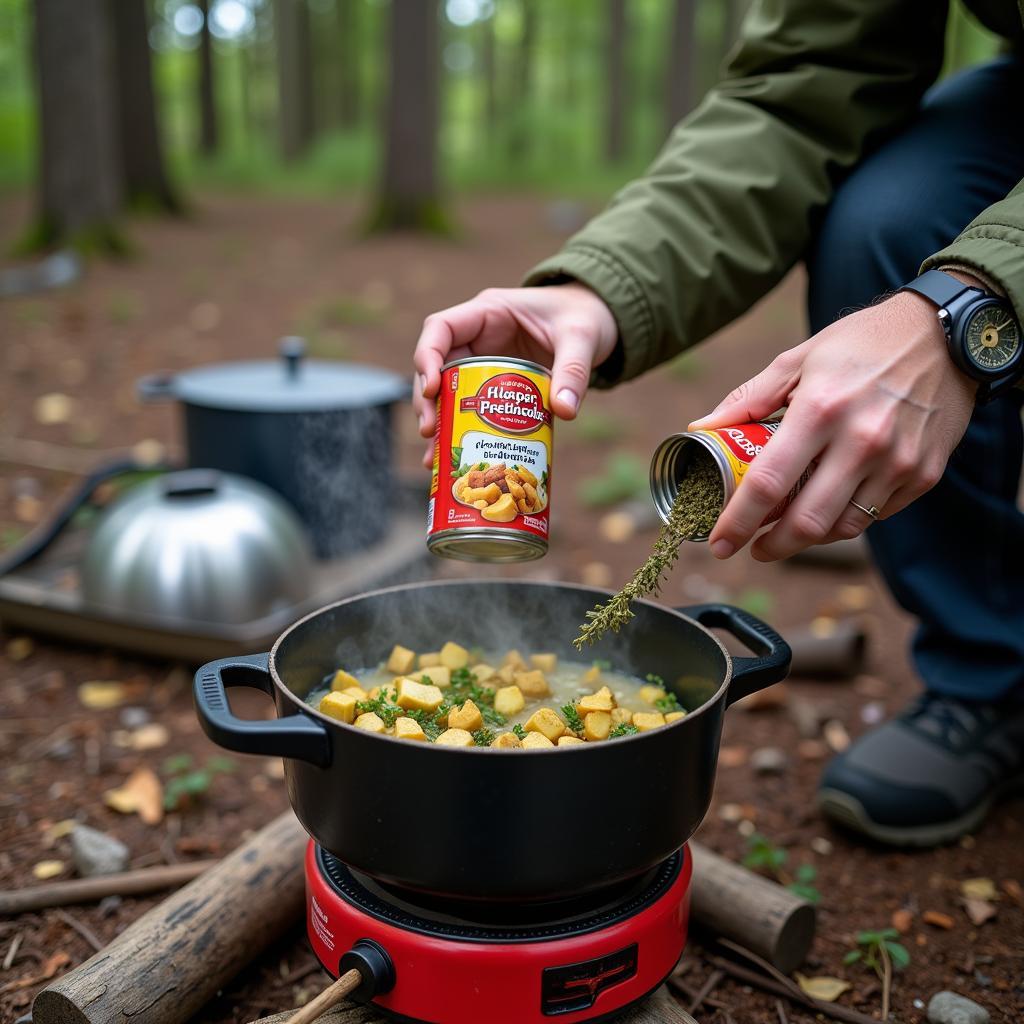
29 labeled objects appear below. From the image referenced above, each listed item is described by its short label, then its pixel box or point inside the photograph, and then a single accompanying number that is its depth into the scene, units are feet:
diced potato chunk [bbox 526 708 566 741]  2.19
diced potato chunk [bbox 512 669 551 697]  2.42
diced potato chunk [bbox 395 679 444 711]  2.26
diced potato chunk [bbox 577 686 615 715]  2.26
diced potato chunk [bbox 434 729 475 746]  2.13
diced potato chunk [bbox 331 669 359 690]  2.37
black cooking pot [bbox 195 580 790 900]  1.93
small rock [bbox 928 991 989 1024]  2.40
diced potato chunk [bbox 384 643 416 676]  2.49
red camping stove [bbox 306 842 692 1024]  2.06
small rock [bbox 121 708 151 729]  3.60
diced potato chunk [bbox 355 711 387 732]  2.15
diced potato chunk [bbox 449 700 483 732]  2.21
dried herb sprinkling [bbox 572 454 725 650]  2.18
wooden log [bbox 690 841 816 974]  2.52
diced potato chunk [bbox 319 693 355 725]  2.17
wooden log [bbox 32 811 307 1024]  2.19
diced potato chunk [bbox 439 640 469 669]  2.49
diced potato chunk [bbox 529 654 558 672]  2.55
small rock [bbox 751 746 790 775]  3.38
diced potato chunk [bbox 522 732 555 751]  2.13
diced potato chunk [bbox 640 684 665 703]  2.43
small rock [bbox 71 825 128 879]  2.81
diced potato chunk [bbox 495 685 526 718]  2.33
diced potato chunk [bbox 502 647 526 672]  2.51
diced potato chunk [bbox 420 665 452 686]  2.43
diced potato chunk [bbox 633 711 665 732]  2.24
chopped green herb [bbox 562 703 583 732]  2.27
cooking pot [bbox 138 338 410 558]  4.41
